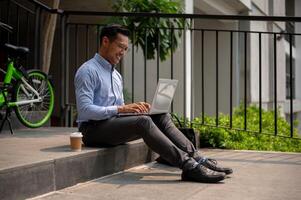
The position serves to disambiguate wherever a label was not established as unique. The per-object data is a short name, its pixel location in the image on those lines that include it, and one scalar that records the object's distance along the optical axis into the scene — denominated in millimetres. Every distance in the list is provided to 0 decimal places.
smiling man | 3682
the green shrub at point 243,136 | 5770
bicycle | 4867
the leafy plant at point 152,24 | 6258
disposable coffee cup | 3664
